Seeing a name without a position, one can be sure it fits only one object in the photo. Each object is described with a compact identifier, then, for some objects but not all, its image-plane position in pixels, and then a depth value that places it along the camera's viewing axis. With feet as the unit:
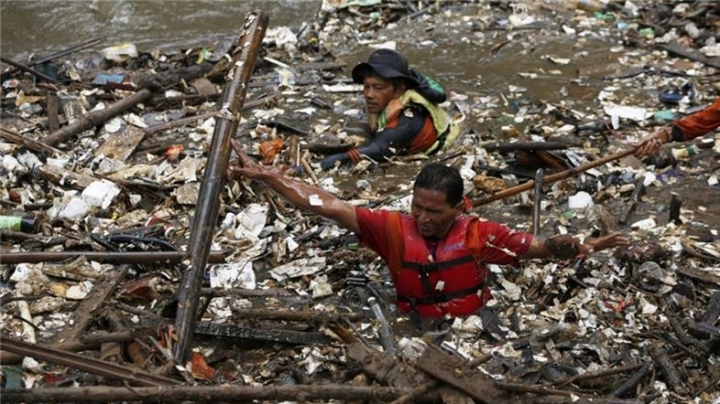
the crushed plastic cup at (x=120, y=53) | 36.76
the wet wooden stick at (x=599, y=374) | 17.99
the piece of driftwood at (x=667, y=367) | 19.19
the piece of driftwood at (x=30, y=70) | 32.40
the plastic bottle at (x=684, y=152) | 29.89
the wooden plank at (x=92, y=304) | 17.76
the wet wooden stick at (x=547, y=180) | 24.84
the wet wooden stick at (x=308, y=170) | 28.73
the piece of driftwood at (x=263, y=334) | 19.54
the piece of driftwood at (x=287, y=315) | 20.20
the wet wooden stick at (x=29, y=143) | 28.86
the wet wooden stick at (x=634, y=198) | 26.35
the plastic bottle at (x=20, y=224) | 24.14
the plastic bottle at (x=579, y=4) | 42.14
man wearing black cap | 30.58
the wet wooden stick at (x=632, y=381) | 18.65
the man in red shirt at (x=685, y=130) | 24.61
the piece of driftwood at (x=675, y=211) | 25.77
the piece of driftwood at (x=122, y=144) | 29.71
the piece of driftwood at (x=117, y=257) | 17.69
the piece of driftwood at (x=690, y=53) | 36.88
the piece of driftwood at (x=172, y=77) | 33.86
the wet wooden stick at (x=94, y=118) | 30.23
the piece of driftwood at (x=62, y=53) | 34.98
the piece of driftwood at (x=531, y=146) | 29.22
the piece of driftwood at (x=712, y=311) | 21.17
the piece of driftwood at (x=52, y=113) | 31.30
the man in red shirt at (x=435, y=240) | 20.10
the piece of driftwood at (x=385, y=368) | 16.14
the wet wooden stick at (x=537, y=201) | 23.56
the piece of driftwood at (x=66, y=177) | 27.12
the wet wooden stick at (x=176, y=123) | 31.48
